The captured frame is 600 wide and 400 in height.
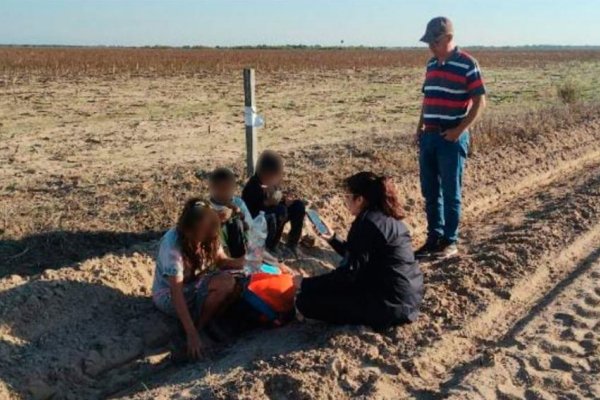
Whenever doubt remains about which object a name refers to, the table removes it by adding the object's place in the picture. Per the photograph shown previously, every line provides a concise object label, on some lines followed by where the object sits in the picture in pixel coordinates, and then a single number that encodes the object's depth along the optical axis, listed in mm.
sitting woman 4391
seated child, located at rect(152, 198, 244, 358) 4480
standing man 5590
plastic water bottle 5117
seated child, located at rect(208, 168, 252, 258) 5207
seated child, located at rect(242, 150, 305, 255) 5648
